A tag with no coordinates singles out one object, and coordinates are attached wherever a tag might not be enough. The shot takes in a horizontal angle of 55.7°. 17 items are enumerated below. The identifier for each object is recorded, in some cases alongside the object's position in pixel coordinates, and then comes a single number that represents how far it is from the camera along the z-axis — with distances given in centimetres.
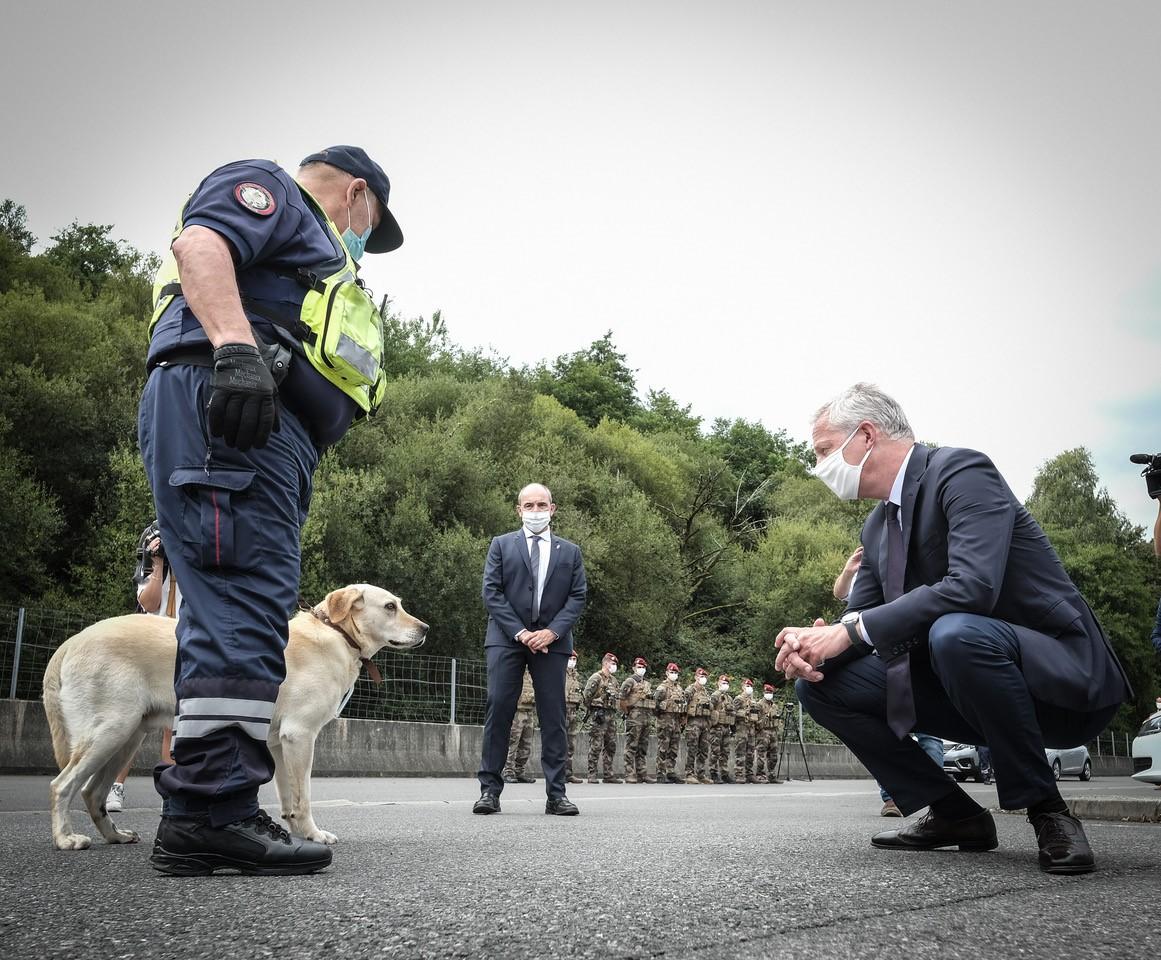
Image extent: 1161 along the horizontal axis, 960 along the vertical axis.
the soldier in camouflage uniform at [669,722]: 2195
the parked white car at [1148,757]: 980
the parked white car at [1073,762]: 2788
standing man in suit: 683
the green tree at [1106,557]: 5403
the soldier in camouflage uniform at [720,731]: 2344
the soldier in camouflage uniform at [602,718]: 2027
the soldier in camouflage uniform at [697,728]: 2312
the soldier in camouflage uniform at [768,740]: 2491
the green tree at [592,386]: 6197
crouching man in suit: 325
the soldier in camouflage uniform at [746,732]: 2409
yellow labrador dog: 414
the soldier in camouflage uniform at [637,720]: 2114
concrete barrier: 1191
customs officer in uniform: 287
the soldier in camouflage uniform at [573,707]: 1891
